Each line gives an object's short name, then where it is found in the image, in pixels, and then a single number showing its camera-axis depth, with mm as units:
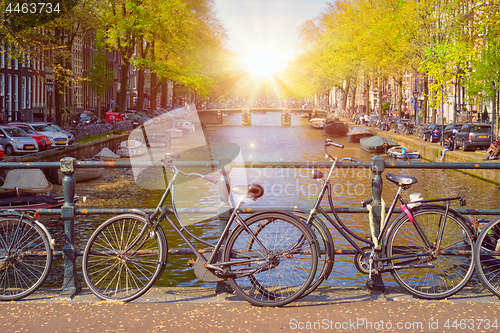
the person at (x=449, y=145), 32859
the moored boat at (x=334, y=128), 62562
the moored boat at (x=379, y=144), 42875
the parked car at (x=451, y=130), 36519
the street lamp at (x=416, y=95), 54356
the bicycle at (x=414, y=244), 5129
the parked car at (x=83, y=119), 45975
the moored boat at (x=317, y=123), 73750
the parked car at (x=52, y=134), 31625
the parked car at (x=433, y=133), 39438
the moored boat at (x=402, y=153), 36719
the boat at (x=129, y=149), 35312
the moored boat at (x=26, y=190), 15609
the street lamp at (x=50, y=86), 39369
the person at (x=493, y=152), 27328
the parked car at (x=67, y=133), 33062
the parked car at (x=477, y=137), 31228
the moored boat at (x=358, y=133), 52094
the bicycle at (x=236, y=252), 5012
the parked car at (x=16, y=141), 27500
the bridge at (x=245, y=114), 89312
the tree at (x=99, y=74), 58344
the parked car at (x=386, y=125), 55788
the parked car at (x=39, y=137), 29594
